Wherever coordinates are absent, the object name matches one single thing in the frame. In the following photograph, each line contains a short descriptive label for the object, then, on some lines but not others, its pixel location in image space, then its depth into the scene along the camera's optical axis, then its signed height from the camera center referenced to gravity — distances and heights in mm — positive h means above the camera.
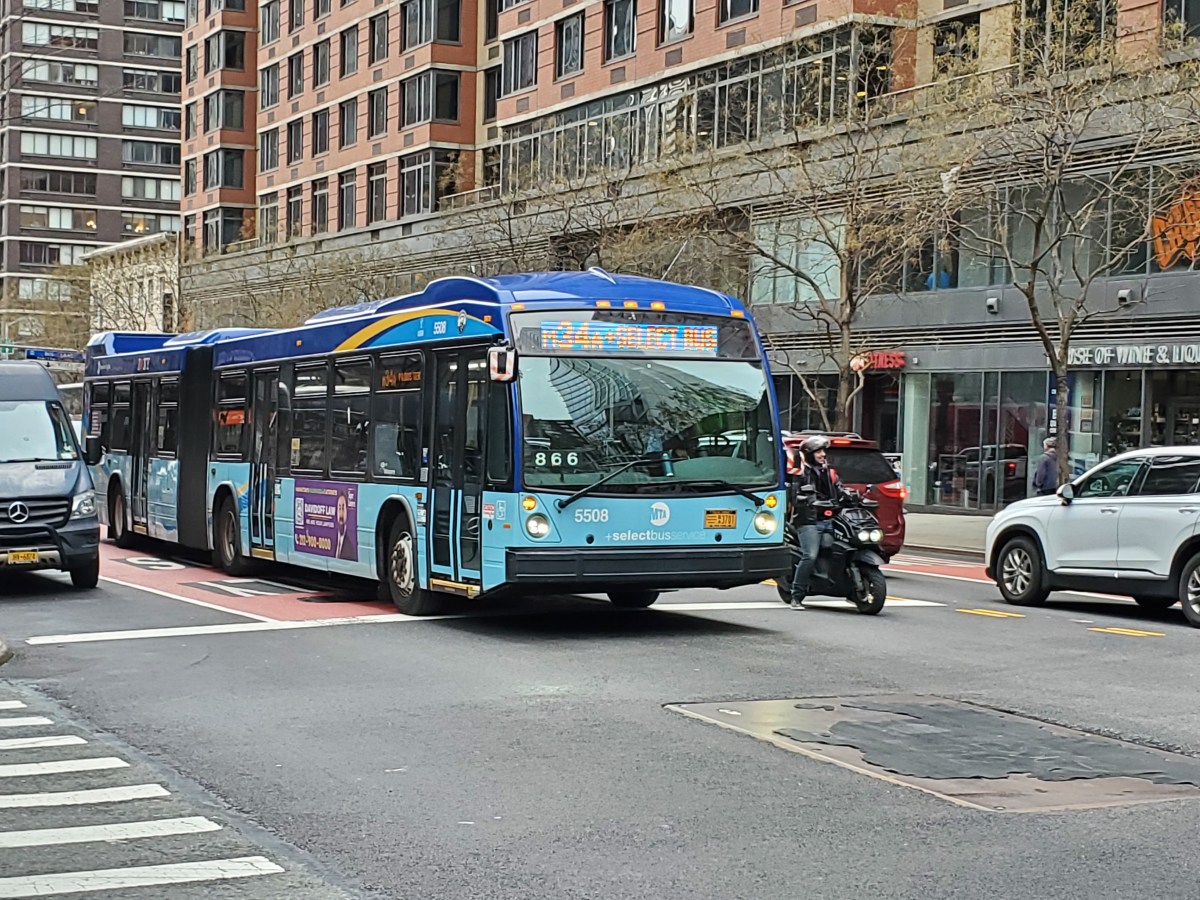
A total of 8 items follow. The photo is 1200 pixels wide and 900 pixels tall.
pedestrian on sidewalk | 26500 -499
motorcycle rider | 16266 -644
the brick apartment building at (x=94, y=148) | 113500 +19110
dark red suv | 21312 -493
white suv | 16219 -974
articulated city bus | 13508 -95
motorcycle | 16219 -1218
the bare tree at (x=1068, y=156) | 26406 +4949
